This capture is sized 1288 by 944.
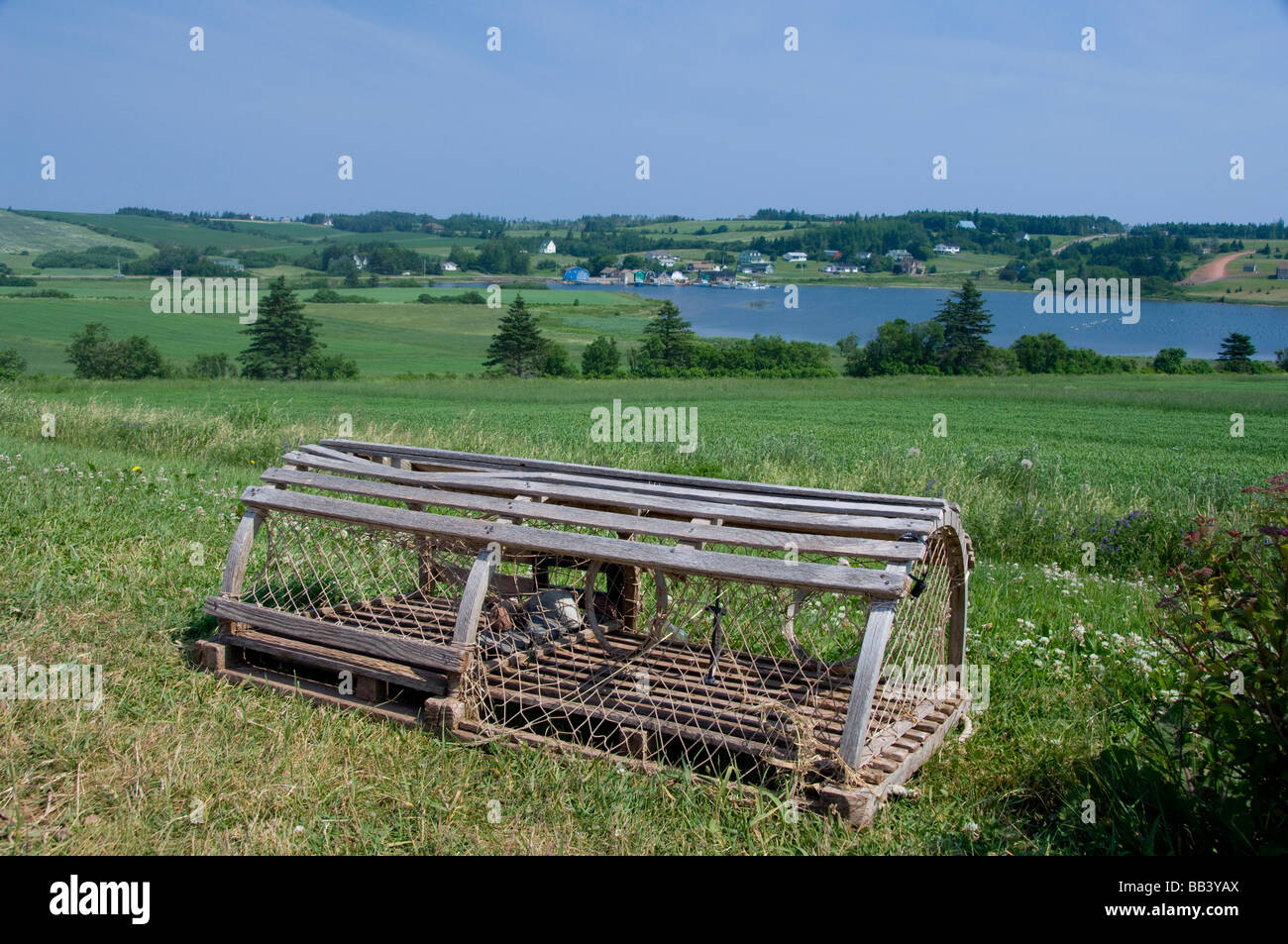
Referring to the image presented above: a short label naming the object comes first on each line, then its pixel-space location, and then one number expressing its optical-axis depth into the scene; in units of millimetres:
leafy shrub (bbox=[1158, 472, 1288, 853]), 3006
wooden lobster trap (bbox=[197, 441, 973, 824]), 4074
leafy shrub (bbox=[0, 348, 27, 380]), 41772
